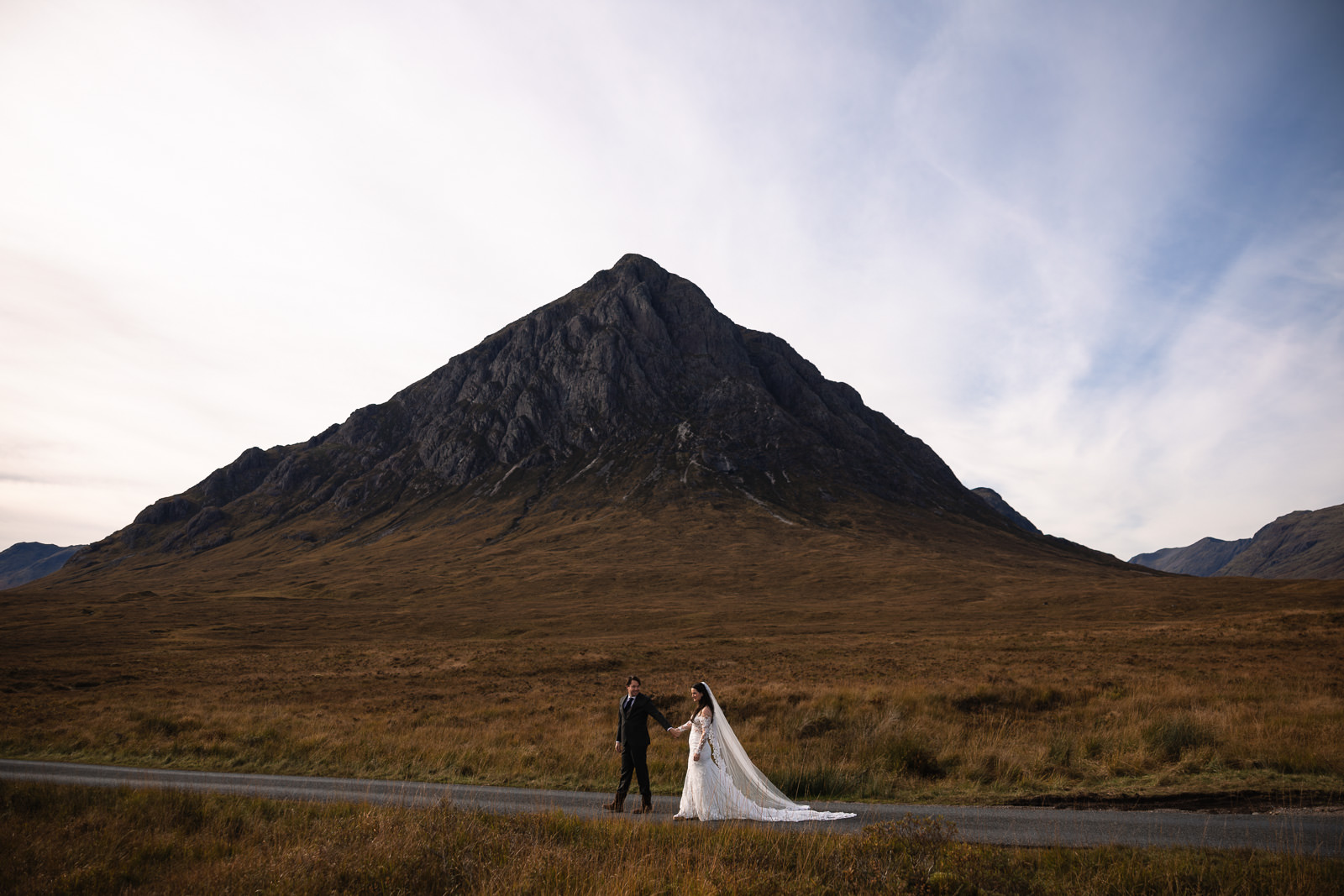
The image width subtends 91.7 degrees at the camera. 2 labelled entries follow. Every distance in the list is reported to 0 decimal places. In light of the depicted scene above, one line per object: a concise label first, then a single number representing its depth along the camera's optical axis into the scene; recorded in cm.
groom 1251
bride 1116
